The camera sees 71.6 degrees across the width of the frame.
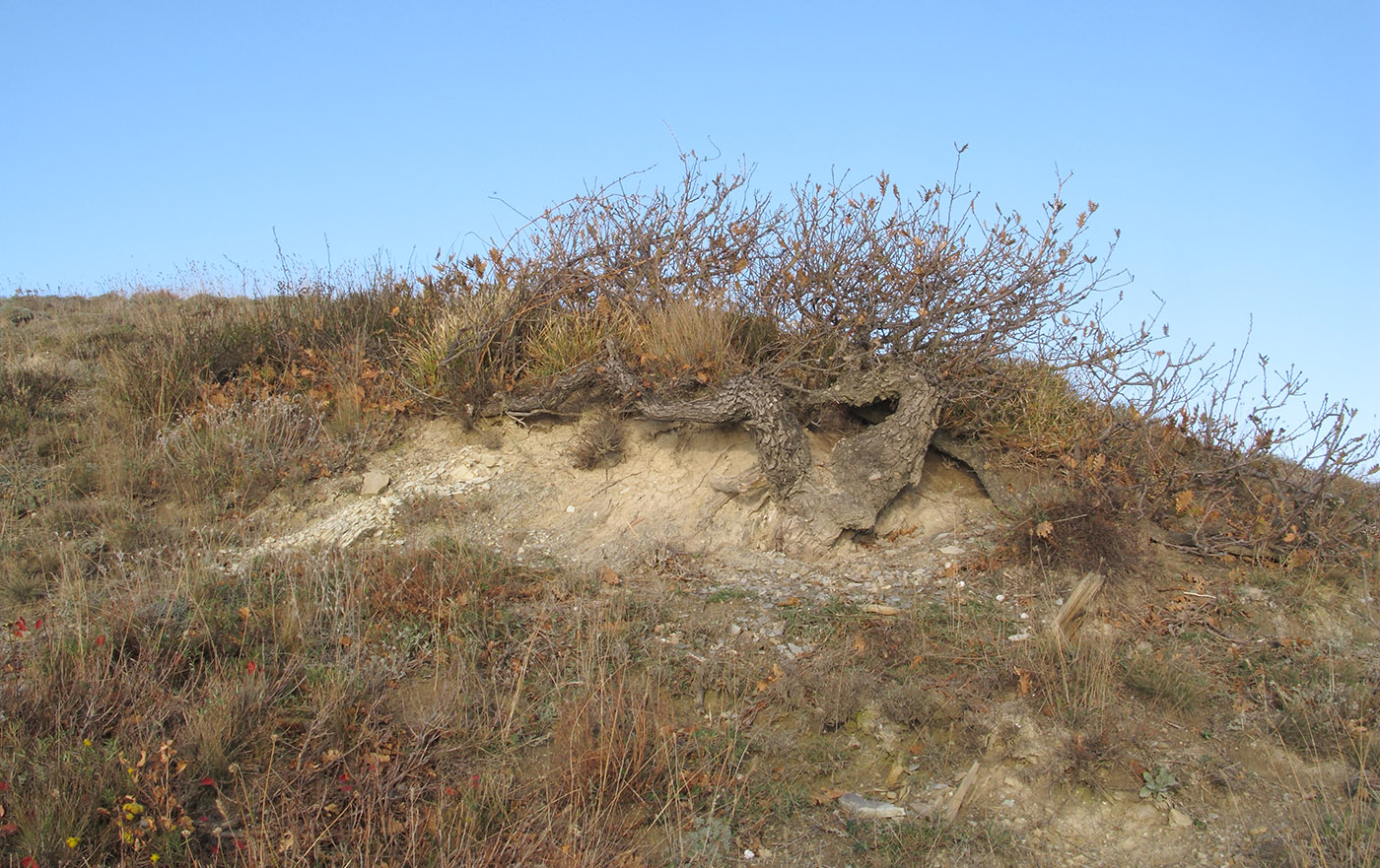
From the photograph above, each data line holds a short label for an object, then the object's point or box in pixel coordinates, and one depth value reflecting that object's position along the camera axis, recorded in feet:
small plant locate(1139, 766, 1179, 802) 14.17
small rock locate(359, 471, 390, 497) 25.12
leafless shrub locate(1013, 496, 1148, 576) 20.03
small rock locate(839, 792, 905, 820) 13.87
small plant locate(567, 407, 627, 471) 24.79
